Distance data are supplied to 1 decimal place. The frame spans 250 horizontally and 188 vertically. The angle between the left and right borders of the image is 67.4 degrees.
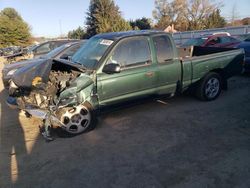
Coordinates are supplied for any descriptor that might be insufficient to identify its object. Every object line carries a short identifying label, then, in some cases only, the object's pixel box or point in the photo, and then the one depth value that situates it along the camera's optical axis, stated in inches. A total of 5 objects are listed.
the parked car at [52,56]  245.4
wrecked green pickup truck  137.1
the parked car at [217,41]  405.8
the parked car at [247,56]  249.7
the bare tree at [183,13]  1485.5
